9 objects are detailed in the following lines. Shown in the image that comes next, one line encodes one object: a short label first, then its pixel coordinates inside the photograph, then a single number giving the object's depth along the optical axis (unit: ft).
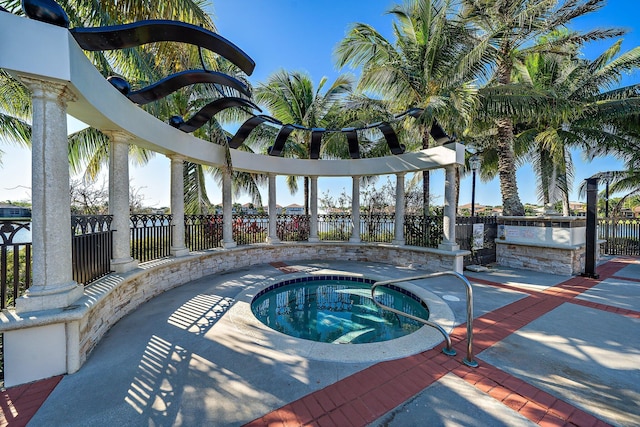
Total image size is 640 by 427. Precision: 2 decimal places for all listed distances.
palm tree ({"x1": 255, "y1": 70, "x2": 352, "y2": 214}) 41.27
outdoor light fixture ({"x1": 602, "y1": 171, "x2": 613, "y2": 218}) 34.63
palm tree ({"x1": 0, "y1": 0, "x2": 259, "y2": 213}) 18.93
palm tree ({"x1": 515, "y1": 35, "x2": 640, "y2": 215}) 36.14
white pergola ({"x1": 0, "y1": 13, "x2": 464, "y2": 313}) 9.81
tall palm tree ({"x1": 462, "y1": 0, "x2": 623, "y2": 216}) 27.35
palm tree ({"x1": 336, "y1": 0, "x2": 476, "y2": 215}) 28.96
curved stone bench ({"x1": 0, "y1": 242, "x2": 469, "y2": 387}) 9.62
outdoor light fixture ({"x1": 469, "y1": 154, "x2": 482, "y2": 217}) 32.65
